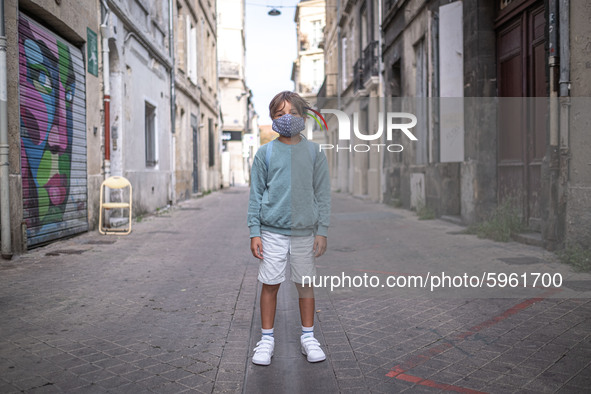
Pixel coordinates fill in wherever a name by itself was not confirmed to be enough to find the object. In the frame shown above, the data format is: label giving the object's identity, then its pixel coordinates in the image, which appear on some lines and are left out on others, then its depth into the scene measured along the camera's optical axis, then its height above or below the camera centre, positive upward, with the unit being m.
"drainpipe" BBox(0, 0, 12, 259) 6.15 +0.29
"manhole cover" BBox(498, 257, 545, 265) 5.95 -0.92
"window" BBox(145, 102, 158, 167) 14.35 +1.28
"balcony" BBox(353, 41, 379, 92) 18.28 +3.99
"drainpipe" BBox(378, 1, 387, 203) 16.86 +2.82
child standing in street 3.07 -0.13
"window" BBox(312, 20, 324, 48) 41.90 +11.29
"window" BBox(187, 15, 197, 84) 20.79 +5.12
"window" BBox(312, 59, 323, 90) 42.53 +8.19
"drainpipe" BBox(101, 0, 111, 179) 9.80 +1.63
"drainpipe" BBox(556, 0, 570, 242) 6.23 +0.74
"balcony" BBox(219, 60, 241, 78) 43.44 +8.80
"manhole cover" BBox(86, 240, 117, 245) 7.96 -0.87
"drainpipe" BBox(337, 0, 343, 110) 26.74 +5.67
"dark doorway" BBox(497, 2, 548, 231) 7.73 +1.02
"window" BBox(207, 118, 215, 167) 27.42 +1.96
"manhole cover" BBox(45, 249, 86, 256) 6.82 -0.87
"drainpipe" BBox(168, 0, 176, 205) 16.42 +2.50
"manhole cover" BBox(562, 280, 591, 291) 4.72 -0.95
